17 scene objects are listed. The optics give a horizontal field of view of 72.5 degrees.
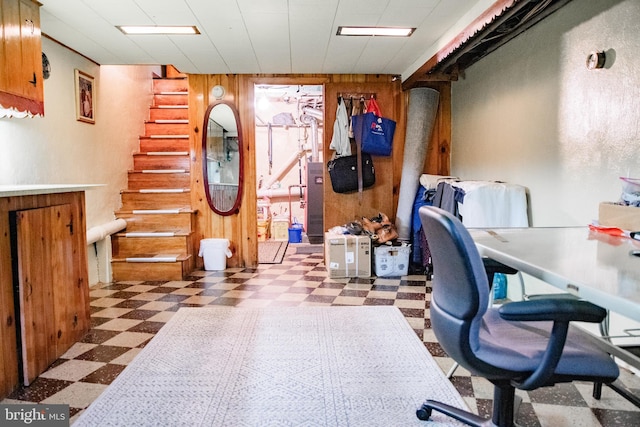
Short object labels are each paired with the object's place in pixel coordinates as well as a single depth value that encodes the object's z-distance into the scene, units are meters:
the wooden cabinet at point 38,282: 2.12
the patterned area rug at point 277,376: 1.88
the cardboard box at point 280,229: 7.59
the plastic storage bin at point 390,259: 4.58
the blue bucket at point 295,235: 7.20
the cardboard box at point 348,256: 4.50
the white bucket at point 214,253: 4.97
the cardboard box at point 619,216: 1.98
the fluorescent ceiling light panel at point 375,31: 3.55
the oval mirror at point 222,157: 5.09
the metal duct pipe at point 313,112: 7.79
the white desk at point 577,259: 1.06
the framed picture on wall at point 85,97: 4.19
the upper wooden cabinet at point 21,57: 2.64
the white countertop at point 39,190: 2.09
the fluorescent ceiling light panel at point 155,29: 3.50
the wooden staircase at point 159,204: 4.53
